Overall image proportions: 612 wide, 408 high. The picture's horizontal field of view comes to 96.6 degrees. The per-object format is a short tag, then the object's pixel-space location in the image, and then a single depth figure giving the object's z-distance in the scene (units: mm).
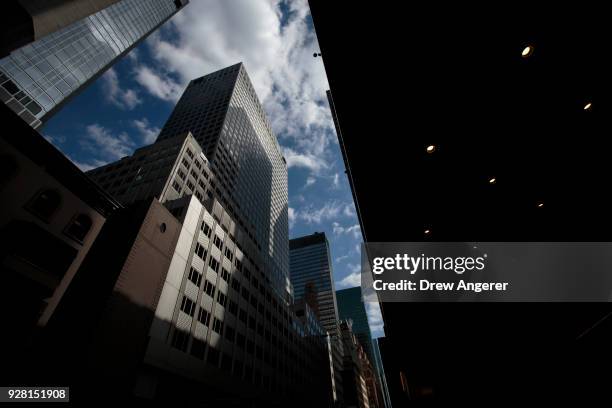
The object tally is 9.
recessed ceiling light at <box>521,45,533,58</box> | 5906
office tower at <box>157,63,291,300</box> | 74375
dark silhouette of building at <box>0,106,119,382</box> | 17094
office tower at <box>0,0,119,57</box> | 18939
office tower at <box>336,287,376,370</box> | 181275
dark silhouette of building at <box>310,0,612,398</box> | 5898
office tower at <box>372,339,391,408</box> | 164650
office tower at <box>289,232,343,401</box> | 110581
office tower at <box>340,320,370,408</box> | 83625
